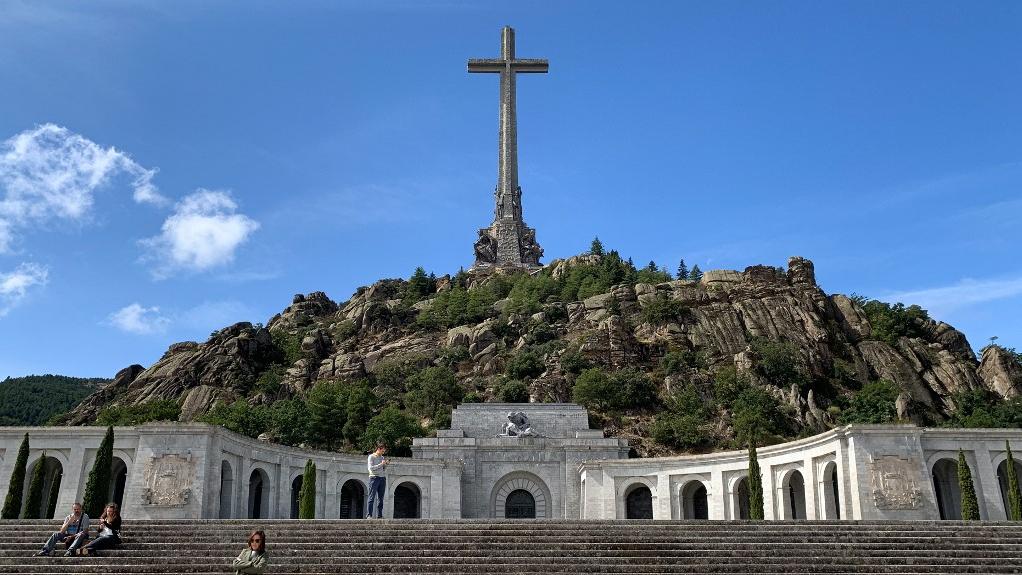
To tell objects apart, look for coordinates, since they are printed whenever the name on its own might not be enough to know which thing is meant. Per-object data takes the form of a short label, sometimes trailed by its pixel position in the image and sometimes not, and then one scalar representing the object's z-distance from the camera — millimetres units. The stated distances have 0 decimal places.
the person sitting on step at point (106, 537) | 22172
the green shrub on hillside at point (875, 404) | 63438
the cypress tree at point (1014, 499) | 32406
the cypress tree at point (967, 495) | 32834
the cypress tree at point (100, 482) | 33156
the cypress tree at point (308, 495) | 37312
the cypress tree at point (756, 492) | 36281
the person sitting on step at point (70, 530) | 22094
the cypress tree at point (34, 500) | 34031
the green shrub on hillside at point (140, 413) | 62500
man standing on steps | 25500
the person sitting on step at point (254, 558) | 16162
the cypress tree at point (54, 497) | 37531
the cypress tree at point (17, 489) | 33969
